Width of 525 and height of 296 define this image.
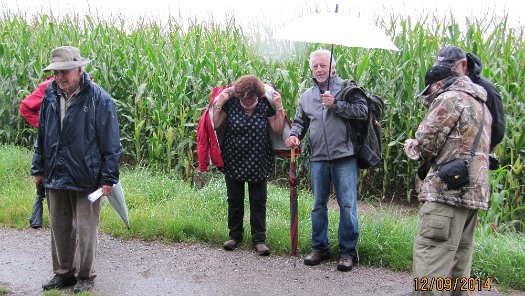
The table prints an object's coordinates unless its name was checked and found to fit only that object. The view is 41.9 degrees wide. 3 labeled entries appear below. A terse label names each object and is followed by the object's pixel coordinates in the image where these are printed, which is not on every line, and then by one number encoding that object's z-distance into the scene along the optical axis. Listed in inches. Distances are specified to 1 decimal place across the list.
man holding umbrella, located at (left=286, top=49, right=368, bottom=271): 251.0
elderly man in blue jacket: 220.7
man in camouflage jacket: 192.4
